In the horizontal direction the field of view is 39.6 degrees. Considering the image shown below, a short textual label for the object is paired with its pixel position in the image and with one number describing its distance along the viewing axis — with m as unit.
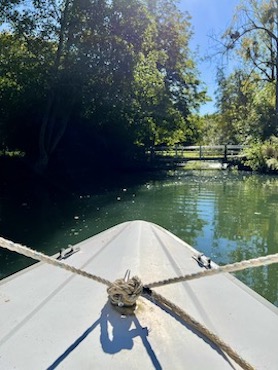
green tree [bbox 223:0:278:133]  19.42
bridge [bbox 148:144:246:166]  21.14
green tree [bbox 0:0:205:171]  12.30
